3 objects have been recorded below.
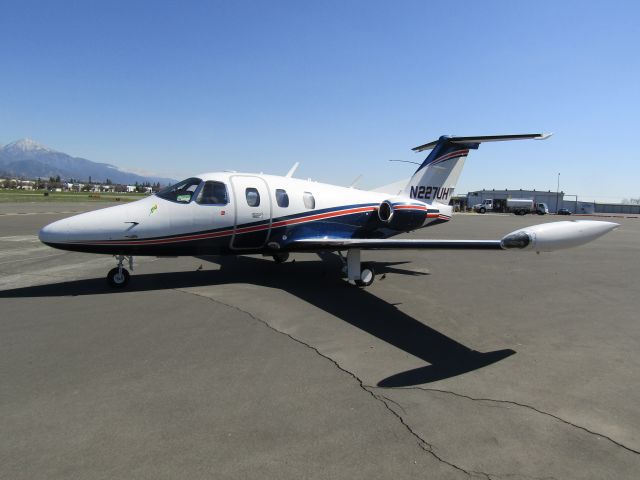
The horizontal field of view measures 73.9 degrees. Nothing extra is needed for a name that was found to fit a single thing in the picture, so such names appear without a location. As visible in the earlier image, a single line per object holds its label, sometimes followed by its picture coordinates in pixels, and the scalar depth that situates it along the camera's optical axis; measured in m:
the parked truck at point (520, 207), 72.25
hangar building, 104.19
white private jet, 7.90
